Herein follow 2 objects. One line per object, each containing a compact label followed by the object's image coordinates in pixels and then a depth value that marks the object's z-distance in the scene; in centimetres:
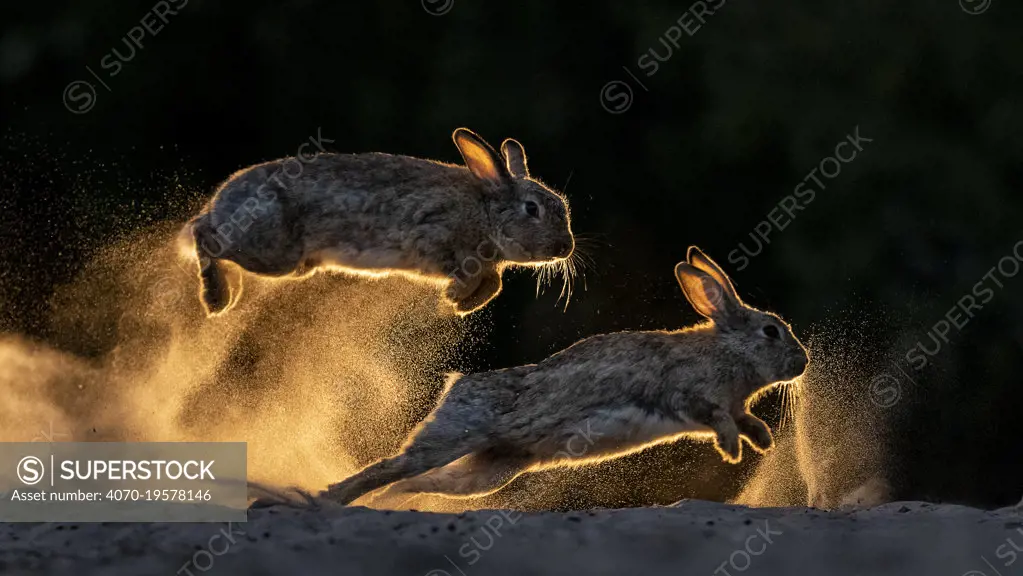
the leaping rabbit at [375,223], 1400
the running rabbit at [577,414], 1369
